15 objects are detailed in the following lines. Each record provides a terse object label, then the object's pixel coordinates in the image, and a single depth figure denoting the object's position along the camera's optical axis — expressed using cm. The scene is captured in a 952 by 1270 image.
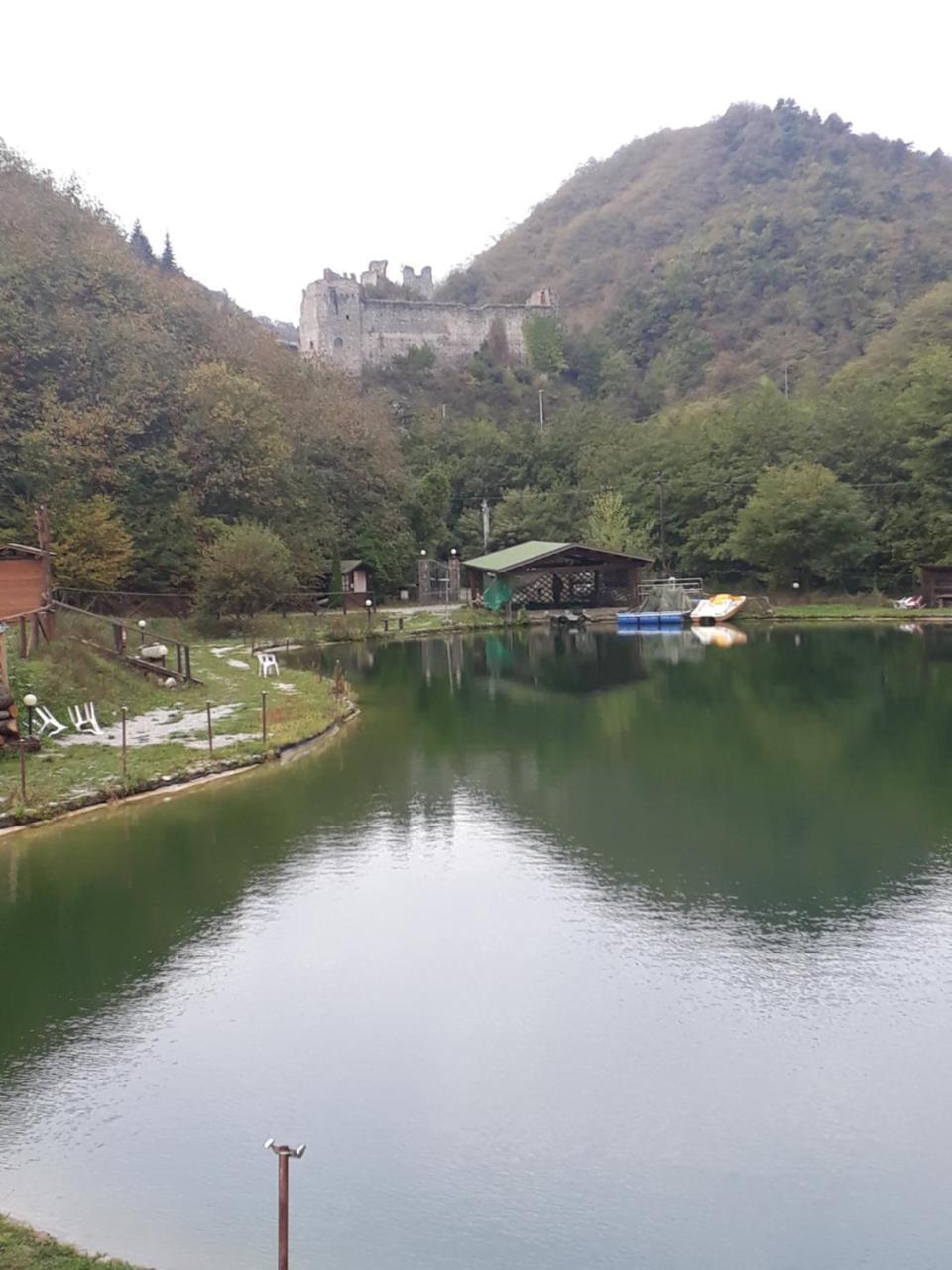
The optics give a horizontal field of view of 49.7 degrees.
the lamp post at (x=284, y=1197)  434
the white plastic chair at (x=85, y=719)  1631
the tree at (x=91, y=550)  3362
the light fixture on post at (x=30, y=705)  1419
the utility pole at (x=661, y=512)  5053
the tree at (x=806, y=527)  4484
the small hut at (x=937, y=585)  4222
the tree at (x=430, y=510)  5325
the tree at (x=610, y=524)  4988
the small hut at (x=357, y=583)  4641
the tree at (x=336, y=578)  4562
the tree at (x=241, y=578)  3362
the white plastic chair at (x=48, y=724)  1566
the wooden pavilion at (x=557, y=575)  4391
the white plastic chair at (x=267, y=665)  2431
